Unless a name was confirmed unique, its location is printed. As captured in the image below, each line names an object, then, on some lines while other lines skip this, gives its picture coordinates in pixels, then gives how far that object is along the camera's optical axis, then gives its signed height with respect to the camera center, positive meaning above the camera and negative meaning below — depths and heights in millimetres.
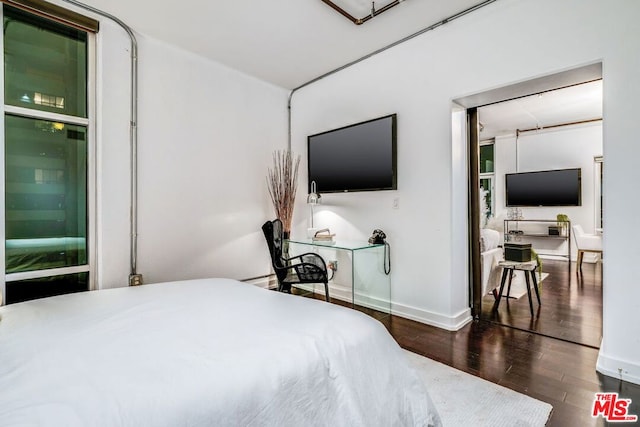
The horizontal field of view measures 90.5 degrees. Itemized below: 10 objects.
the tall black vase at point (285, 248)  3688 -417
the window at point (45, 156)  2441 +473
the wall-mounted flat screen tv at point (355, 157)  3193 +624
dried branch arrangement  4078 +382
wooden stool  3174 -563
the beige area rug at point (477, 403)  1616 -1057
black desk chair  3016 -528
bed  834 -476
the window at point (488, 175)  7145 +861
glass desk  3164 -618
